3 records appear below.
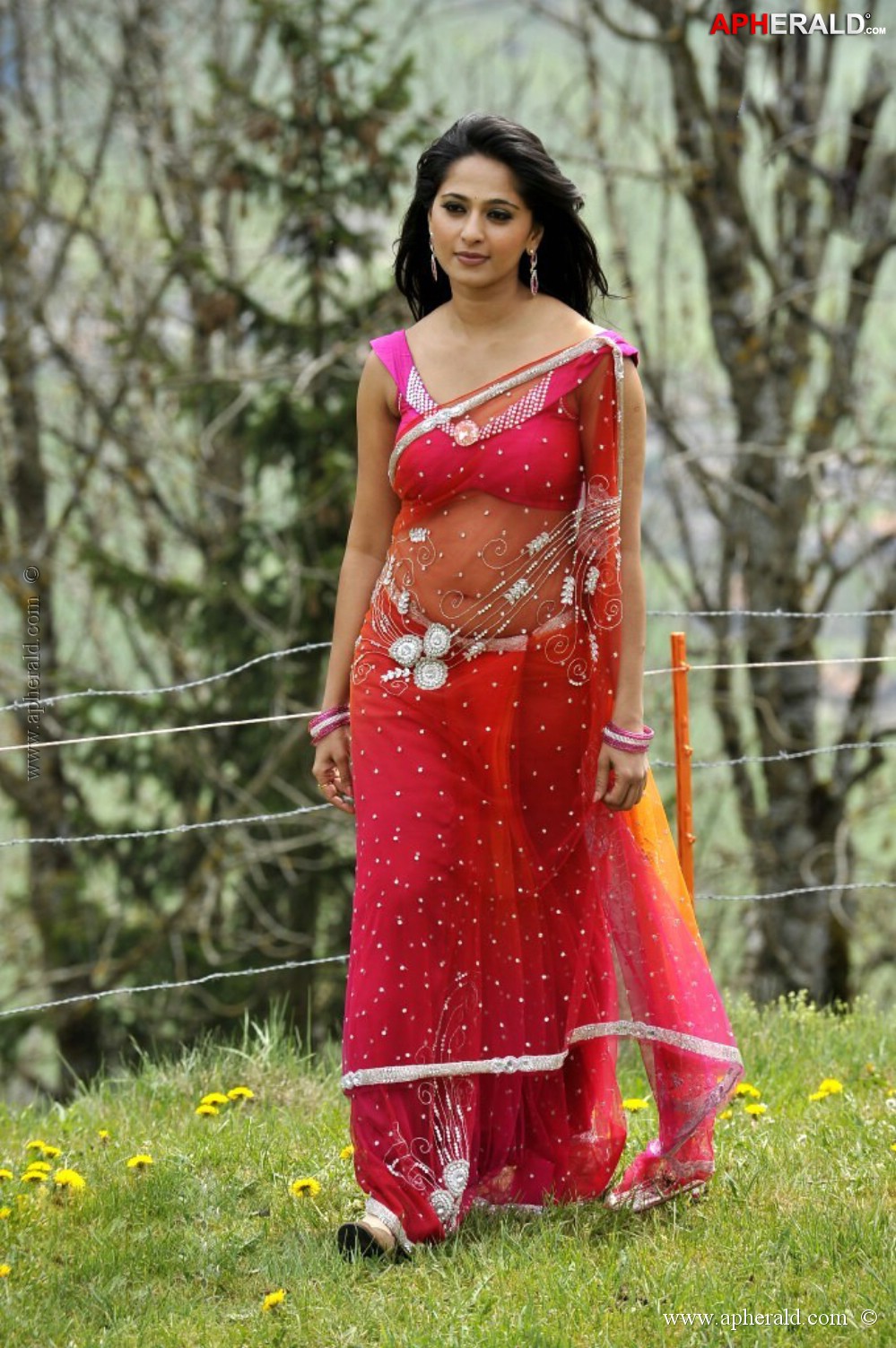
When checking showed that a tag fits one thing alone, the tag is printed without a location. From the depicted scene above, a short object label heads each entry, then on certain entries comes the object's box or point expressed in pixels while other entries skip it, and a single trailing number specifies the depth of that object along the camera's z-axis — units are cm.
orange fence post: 936
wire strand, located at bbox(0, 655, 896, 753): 862
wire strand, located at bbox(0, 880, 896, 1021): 879
